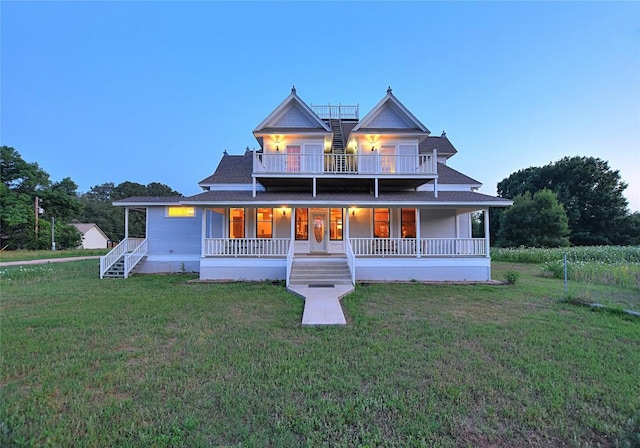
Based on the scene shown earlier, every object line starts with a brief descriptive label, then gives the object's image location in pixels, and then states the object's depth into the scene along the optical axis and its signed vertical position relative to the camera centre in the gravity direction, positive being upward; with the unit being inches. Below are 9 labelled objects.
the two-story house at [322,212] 466.9 +38.9
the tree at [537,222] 1203.2 +37.8
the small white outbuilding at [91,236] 1829.2 -19.4
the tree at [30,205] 1296.8 +142.8
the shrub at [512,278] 433.8 -71.2
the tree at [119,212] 2086.6 +167.5
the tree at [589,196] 1434.5 +181.3
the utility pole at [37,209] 1334.9 +114.4
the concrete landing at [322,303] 243.1 -74.4
